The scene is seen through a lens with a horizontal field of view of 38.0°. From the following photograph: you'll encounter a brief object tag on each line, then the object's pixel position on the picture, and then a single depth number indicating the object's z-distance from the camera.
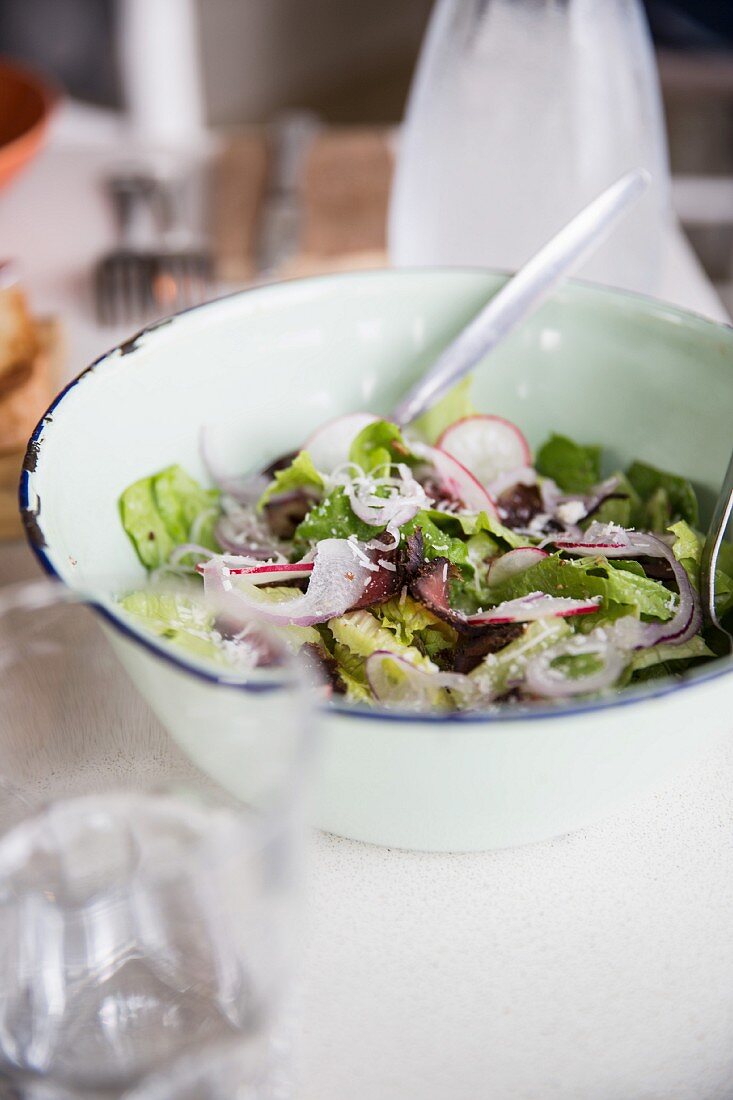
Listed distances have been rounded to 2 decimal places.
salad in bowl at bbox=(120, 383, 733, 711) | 0.66
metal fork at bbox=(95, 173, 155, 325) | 1.28
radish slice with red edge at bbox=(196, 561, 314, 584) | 0.76
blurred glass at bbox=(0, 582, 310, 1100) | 0.46
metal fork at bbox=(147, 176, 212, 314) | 1.28
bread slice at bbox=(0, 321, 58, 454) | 1.01
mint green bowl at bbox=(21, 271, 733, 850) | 0.54
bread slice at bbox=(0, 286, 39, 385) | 1.05
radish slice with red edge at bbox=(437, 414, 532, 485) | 0.92
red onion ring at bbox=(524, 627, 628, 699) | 0.61
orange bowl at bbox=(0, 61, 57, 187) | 1.23
